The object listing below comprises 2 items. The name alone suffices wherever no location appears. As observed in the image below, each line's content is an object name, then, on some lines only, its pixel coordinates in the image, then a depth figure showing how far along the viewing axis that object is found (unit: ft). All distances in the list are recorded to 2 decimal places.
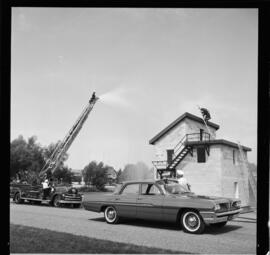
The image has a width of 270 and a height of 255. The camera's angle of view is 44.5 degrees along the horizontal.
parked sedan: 21.26
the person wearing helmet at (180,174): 35.50
